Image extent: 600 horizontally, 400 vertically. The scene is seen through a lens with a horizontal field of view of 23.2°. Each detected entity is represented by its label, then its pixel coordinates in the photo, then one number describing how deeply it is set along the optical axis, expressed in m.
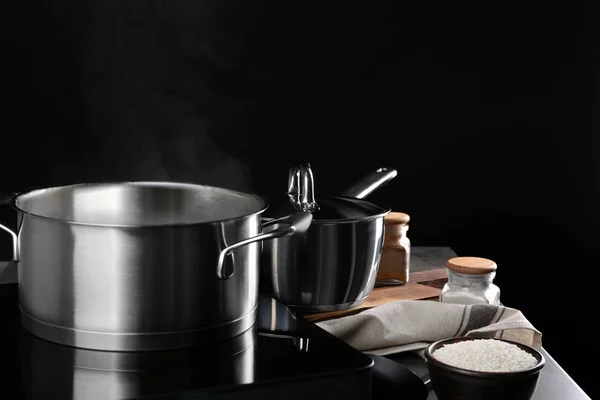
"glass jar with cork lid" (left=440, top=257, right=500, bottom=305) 1.67
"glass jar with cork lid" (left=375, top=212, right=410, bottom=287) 1.85
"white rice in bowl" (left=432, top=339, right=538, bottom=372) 1.41
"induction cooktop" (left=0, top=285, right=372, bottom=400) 1.32
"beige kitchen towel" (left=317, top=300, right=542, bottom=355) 1.58
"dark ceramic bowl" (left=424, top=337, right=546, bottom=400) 1.38
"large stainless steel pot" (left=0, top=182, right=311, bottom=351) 1.36
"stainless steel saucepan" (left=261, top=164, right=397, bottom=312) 1.68
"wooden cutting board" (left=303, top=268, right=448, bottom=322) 1.72
